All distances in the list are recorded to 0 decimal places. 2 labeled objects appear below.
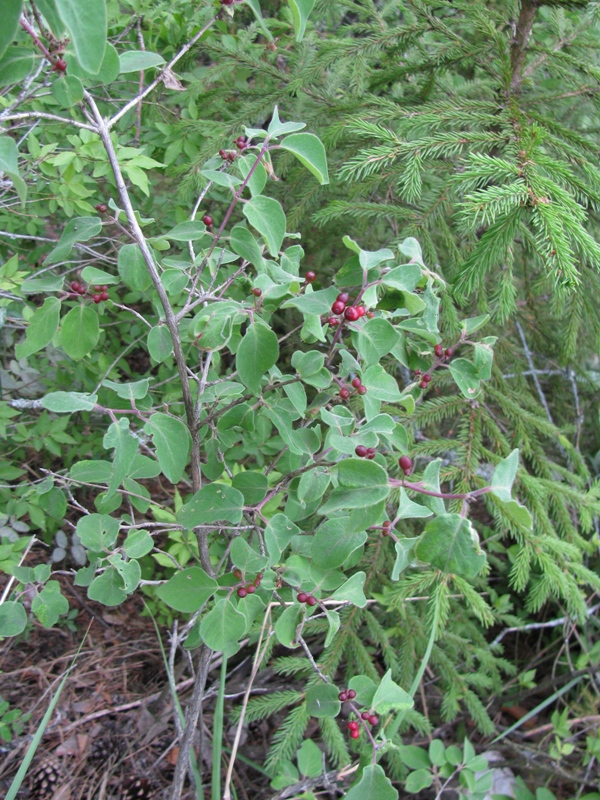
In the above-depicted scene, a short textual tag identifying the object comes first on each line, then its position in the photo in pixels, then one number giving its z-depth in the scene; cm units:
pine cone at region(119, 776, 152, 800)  149
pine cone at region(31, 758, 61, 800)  148
